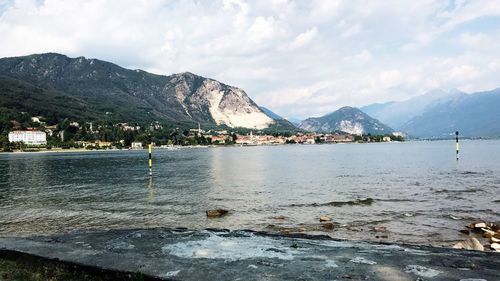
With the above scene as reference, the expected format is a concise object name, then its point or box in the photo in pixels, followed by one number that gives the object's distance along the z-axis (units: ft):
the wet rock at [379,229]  99.50
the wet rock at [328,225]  103.45
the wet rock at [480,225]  97.81
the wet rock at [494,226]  96.34
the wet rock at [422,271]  41.26
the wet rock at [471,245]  68.84
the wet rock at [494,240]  82.22
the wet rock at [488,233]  89.66
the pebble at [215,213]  122.93
